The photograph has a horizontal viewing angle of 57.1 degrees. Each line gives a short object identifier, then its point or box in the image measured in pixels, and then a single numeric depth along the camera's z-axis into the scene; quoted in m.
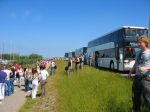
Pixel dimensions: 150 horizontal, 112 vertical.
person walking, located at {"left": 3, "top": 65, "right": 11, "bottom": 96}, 7.13
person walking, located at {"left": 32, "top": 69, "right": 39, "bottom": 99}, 6.59
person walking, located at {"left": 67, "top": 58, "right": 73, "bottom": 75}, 11.21
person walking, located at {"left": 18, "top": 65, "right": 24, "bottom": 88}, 9.34
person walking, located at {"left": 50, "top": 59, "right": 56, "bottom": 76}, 13.77
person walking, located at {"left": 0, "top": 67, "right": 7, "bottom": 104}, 6.20
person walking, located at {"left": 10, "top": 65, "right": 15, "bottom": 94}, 7.60
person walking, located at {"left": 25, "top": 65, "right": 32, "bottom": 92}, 8.02
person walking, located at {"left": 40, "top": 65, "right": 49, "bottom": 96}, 6.78
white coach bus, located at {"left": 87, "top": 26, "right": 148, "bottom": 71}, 10.81
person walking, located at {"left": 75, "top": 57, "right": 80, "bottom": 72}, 12.20
